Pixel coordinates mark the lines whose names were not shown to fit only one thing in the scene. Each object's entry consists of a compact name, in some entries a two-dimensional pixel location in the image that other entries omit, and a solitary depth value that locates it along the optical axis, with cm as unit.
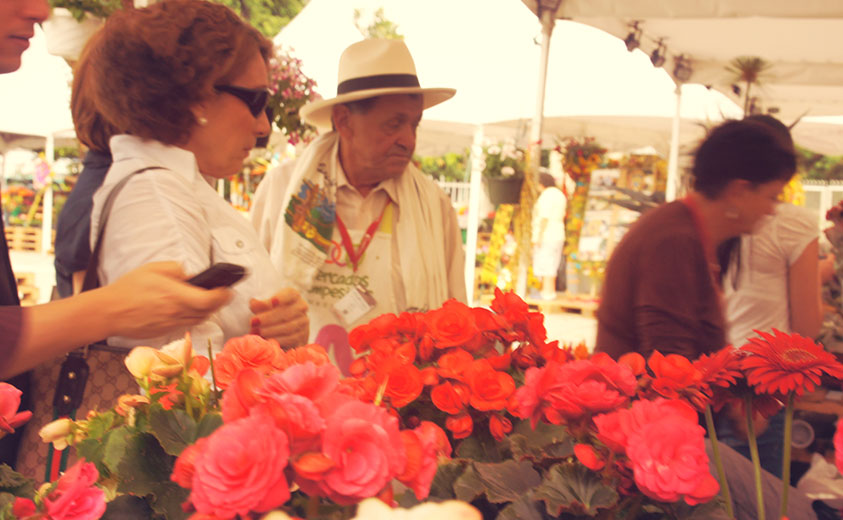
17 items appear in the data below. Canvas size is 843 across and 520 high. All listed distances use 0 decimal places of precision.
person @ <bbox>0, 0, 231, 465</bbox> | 82
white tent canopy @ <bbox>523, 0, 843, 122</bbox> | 476
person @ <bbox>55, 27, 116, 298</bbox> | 133
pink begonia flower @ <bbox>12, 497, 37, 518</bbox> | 58
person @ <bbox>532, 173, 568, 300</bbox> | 777
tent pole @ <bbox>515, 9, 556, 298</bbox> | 421
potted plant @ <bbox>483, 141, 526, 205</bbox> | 635
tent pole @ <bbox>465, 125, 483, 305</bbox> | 669
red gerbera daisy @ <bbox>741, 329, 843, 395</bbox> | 76
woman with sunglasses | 126
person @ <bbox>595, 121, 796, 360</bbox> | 166
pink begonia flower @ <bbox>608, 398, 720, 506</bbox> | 58
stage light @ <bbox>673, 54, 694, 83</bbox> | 597
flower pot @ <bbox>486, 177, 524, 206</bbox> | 636
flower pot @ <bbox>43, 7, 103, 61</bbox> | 217
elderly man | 210
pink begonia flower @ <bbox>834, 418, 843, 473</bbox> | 71
